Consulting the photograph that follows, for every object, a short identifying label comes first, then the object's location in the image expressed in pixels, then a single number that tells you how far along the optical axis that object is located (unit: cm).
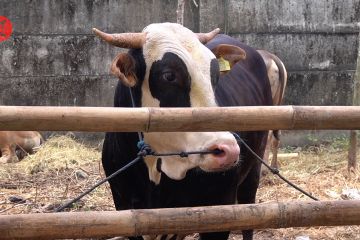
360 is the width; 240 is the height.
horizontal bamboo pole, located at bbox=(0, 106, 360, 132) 403
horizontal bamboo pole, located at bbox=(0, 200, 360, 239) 414
